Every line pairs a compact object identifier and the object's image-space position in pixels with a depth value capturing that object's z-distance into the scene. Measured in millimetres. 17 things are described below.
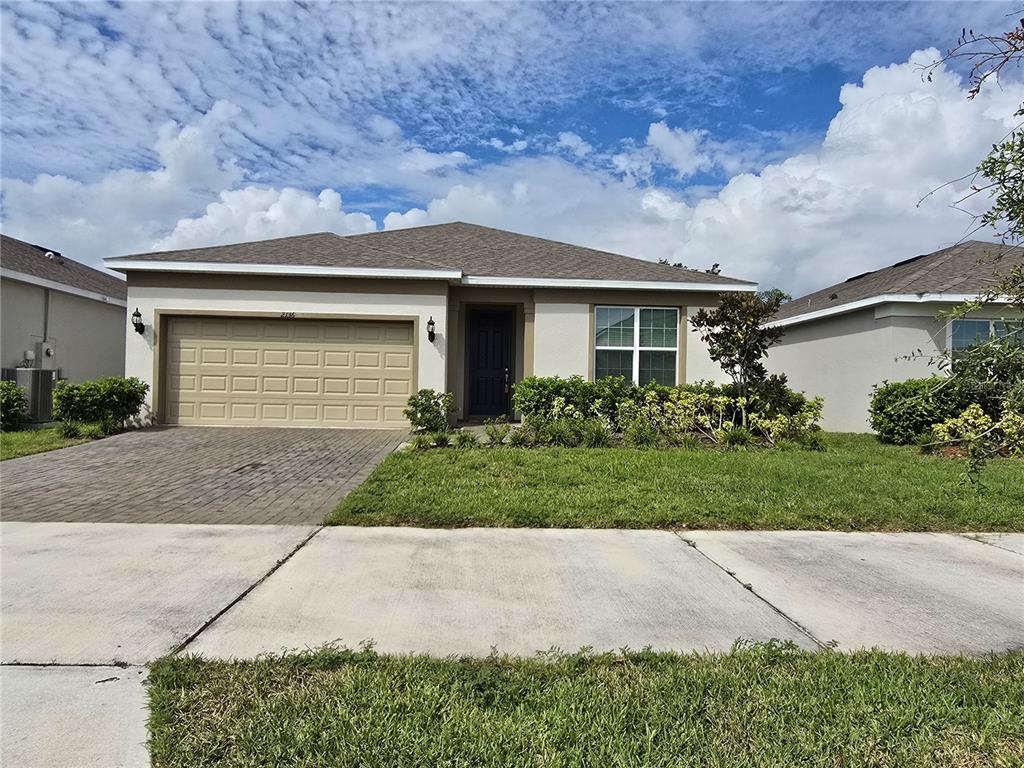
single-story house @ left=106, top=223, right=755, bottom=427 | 12727
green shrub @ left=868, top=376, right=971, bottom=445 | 11625
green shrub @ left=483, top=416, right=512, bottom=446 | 10097
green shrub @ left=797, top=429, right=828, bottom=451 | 10398
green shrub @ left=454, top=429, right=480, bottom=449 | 9908
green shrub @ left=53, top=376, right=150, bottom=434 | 11461
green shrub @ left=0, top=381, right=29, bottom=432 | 12045
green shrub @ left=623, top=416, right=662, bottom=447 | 10370
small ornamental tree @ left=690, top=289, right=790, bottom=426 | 10711
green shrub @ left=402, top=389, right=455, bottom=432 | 11914
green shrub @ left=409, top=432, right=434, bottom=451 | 9702
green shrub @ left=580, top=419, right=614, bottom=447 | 10109
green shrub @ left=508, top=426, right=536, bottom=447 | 10070
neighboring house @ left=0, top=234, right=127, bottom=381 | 14594
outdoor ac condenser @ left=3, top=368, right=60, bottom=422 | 13164
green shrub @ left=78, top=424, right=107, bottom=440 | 11008
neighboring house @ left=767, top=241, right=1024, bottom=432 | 13086
